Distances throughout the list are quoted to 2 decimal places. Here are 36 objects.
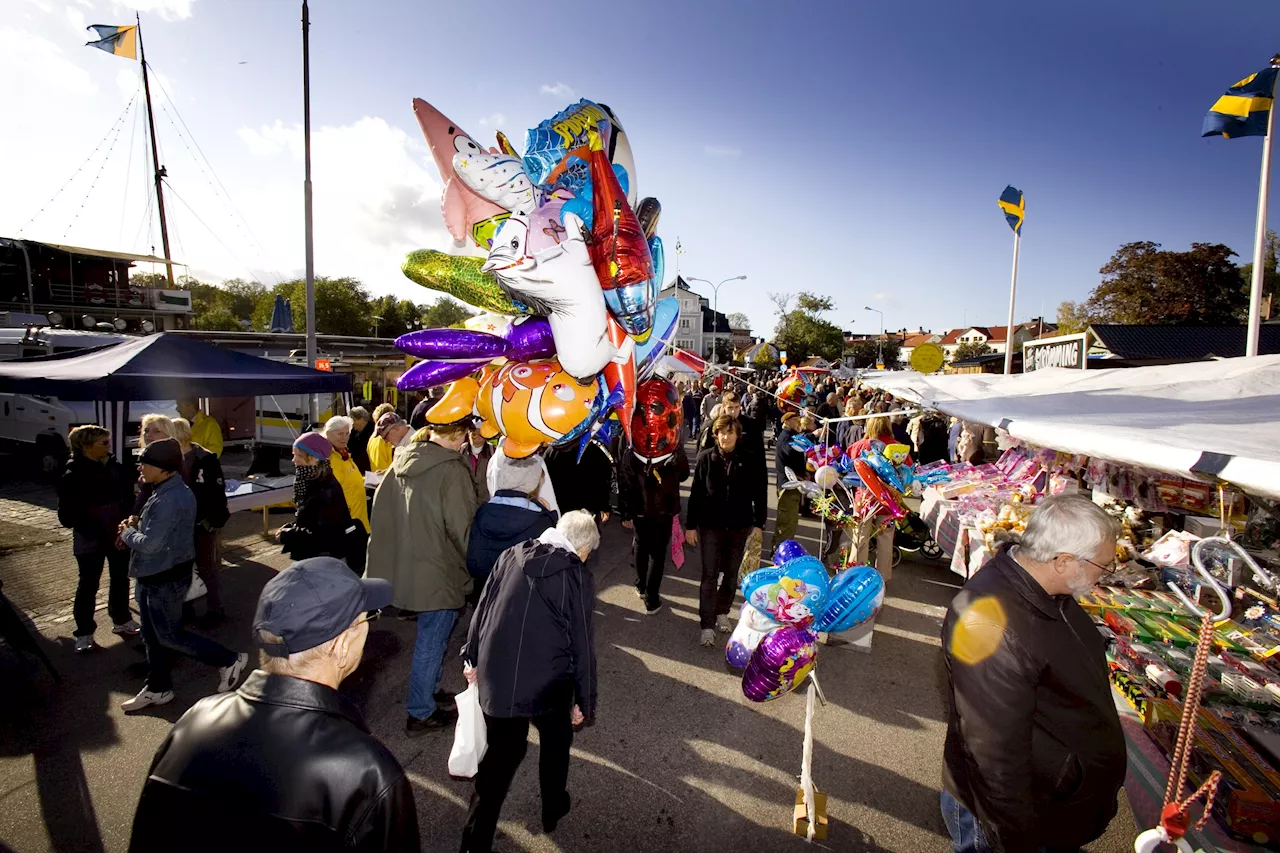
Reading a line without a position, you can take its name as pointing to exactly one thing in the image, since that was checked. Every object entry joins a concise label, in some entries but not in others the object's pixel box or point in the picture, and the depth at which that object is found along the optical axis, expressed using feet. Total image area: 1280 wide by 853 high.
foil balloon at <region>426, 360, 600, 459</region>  9.61
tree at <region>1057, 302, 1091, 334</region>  106.70
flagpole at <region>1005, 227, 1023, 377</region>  42.45
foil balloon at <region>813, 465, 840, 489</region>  14.89
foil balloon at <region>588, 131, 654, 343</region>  9.13
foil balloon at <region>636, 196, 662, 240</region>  10.77
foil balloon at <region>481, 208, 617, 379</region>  8.64
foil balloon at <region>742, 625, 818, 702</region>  8.49
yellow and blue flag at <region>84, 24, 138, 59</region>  44.24
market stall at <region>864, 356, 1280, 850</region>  7.21
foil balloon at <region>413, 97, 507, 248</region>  9.71
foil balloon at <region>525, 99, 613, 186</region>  9.66
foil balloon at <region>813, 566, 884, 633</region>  8.91
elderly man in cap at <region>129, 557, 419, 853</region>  3.55
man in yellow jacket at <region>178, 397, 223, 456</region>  20.71
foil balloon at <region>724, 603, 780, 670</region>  9.13
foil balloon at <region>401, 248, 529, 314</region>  10.89
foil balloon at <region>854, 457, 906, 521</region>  14.49
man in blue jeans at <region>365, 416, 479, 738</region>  10.26
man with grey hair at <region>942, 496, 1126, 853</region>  5.66
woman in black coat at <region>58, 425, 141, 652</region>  12.21
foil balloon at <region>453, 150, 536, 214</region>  9.52
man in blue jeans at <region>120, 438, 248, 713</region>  10.37
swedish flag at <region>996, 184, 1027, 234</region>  42.27
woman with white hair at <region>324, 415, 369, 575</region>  13.04
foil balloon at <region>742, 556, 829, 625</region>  8.75
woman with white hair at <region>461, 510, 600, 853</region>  7.28
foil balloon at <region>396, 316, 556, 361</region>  10.07
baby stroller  20.49
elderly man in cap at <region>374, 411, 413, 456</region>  16.25
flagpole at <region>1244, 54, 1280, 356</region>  19.88
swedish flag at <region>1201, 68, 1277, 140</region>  19.98
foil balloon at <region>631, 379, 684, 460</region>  12.61
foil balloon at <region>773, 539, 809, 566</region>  9.80
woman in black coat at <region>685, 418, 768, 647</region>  13.74
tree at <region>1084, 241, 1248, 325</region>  84.28
